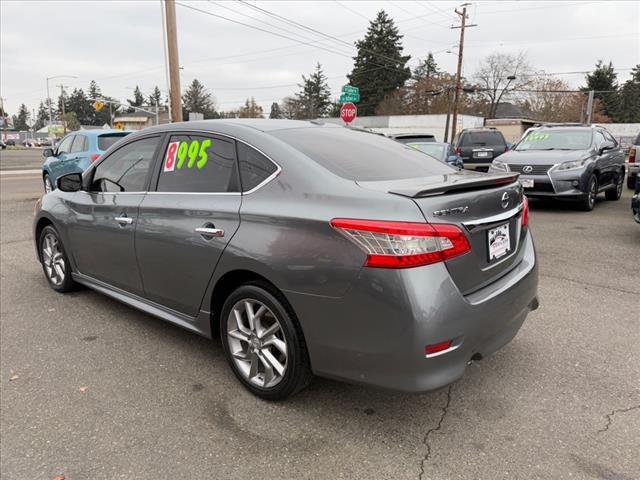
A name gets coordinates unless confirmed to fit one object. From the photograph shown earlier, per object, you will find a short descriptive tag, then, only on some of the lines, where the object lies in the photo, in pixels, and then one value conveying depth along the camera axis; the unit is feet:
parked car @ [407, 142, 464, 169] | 37.29
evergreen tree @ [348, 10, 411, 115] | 212.84
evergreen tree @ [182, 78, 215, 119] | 355.99
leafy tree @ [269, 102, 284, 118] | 317.79
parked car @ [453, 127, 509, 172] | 48.57
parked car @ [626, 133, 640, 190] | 34.60
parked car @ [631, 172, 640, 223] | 20.92
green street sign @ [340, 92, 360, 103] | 52.01
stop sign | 50.42
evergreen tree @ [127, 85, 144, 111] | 435.12
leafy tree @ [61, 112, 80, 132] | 368.23
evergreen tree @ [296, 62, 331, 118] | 276.00
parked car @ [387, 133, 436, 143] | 48.21
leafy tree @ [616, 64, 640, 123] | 242.17
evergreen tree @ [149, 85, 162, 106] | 435.53
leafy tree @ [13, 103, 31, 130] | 504.31
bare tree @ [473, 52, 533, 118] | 214.90
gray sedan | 7.36
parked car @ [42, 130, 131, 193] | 35.63
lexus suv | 28.55
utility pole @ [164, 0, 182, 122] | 50.72
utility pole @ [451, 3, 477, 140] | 117.26
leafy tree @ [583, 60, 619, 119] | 230.48
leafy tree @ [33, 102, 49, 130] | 501.11
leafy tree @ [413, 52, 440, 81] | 269.48
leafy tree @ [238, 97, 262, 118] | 303.07
